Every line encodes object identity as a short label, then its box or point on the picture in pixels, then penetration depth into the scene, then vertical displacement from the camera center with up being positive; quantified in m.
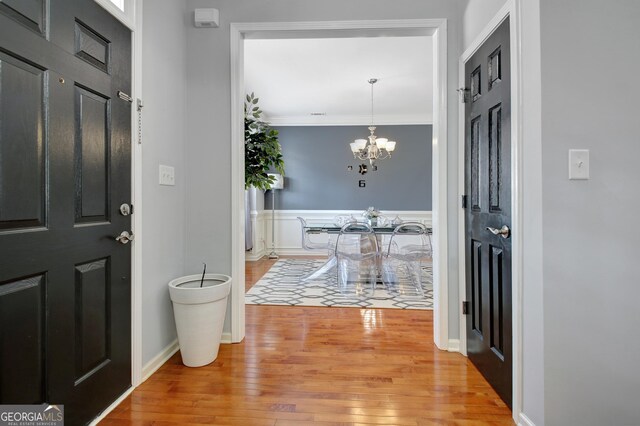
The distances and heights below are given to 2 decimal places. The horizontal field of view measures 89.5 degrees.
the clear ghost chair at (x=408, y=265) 3.66 -0.69
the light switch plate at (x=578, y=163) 1.33 +0.21
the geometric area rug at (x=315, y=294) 3.38 -0.92
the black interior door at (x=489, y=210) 1.66 +0.02
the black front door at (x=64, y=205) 1.16 +0.04
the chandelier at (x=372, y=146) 4.57 +0.98
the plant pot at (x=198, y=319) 2.00 -0.66
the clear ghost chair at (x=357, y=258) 3.73 -0.52
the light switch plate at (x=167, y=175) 2.10 +0.26
